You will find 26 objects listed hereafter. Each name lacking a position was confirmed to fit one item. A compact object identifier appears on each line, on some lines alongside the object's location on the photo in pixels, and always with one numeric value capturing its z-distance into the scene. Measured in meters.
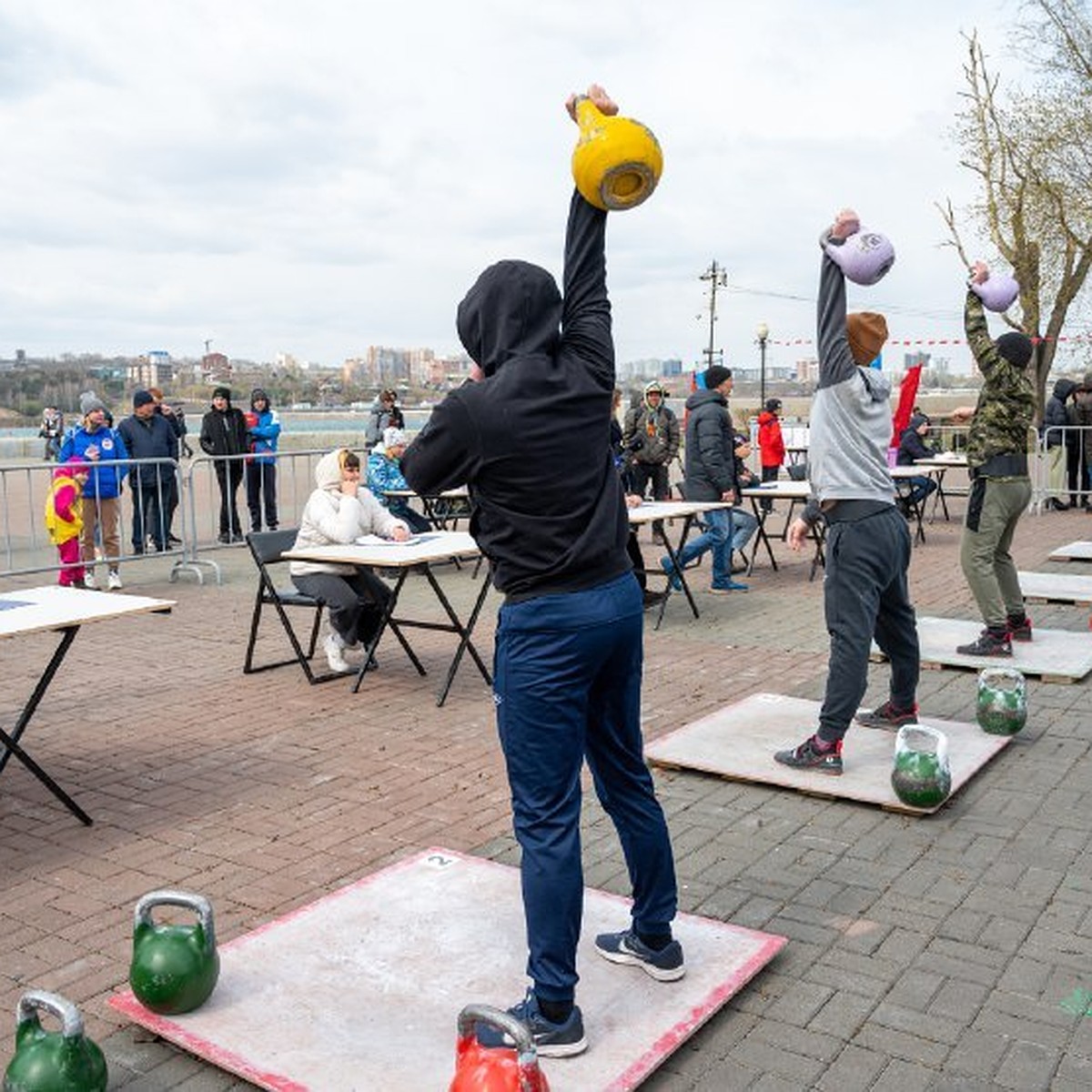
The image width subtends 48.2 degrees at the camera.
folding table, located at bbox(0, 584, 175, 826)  4.79
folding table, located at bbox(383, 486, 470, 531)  12.34
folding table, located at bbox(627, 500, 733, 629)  8.80
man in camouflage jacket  7.03
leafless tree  22.44
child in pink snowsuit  10.21
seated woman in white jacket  7.52
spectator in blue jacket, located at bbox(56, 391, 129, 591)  11.41
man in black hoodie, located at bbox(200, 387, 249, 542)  14.35
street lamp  39.89
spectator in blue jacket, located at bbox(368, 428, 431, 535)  12.39
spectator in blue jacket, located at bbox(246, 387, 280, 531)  14.79
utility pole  49.53
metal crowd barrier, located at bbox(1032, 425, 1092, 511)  16.86
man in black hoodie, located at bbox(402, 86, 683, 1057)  2.95
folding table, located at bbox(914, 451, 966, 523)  14.80
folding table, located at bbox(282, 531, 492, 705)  6.86
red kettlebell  2.59
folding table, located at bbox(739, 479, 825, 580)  11.05
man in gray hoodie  5.12
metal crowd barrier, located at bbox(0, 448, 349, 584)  11.95
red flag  14.66
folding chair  7.52
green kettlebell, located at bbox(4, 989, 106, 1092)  2.81
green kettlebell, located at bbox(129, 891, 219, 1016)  3.26
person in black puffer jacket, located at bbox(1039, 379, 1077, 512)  17.30
